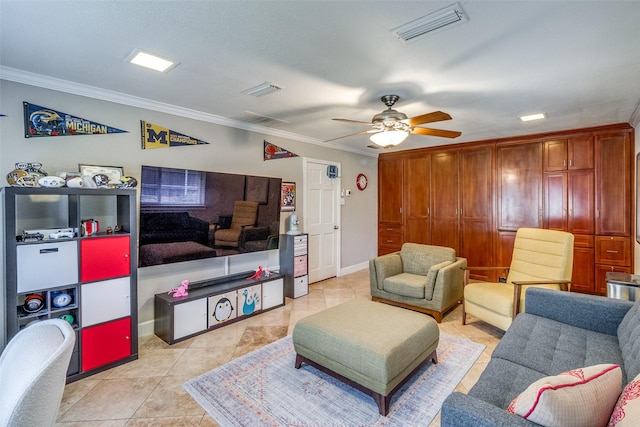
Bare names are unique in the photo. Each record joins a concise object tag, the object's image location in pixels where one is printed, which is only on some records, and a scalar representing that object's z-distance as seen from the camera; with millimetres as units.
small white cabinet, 4324
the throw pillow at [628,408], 950
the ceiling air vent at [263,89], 2712
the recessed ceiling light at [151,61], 2154
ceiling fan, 2910
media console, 3004
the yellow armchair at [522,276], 2965
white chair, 805
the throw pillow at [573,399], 1001
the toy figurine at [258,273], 3834
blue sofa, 1203
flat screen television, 2924
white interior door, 4940
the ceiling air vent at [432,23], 1678
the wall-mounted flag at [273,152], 4242
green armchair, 3476
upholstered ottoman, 2000
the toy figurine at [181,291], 3115
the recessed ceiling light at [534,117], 3648
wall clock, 5934
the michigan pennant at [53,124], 2486
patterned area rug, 1964
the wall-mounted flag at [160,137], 3109
